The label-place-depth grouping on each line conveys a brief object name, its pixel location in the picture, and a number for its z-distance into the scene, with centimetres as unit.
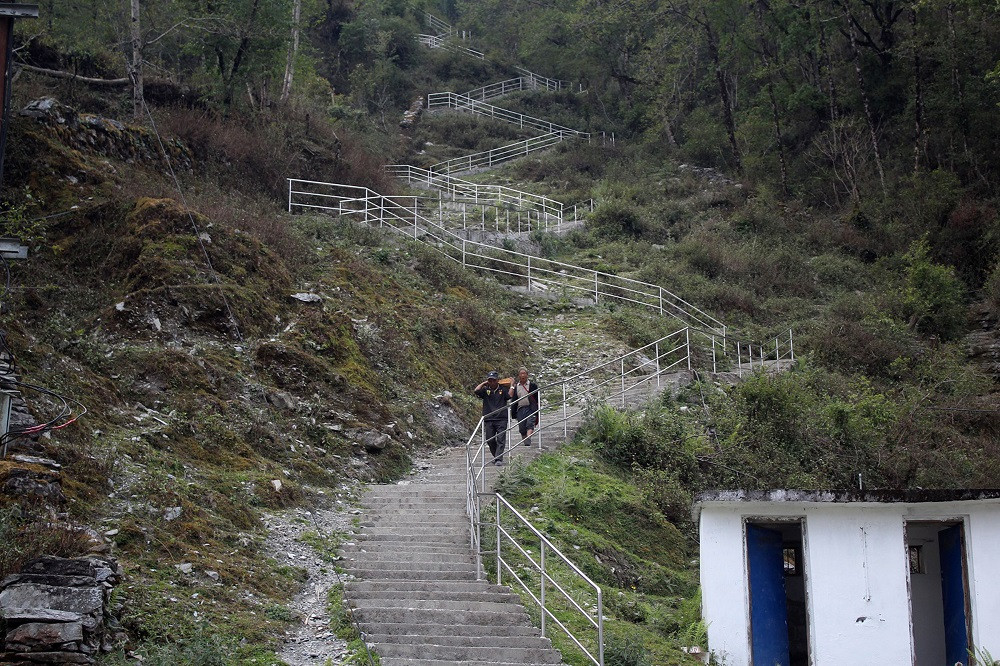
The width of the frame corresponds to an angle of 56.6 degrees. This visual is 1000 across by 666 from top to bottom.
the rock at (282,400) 1480
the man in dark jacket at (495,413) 1502
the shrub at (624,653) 945
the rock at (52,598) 789
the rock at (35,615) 779
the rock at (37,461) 1010
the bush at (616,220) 3267
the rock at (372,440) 1526
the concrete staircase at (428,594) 942
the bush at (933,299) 2383
